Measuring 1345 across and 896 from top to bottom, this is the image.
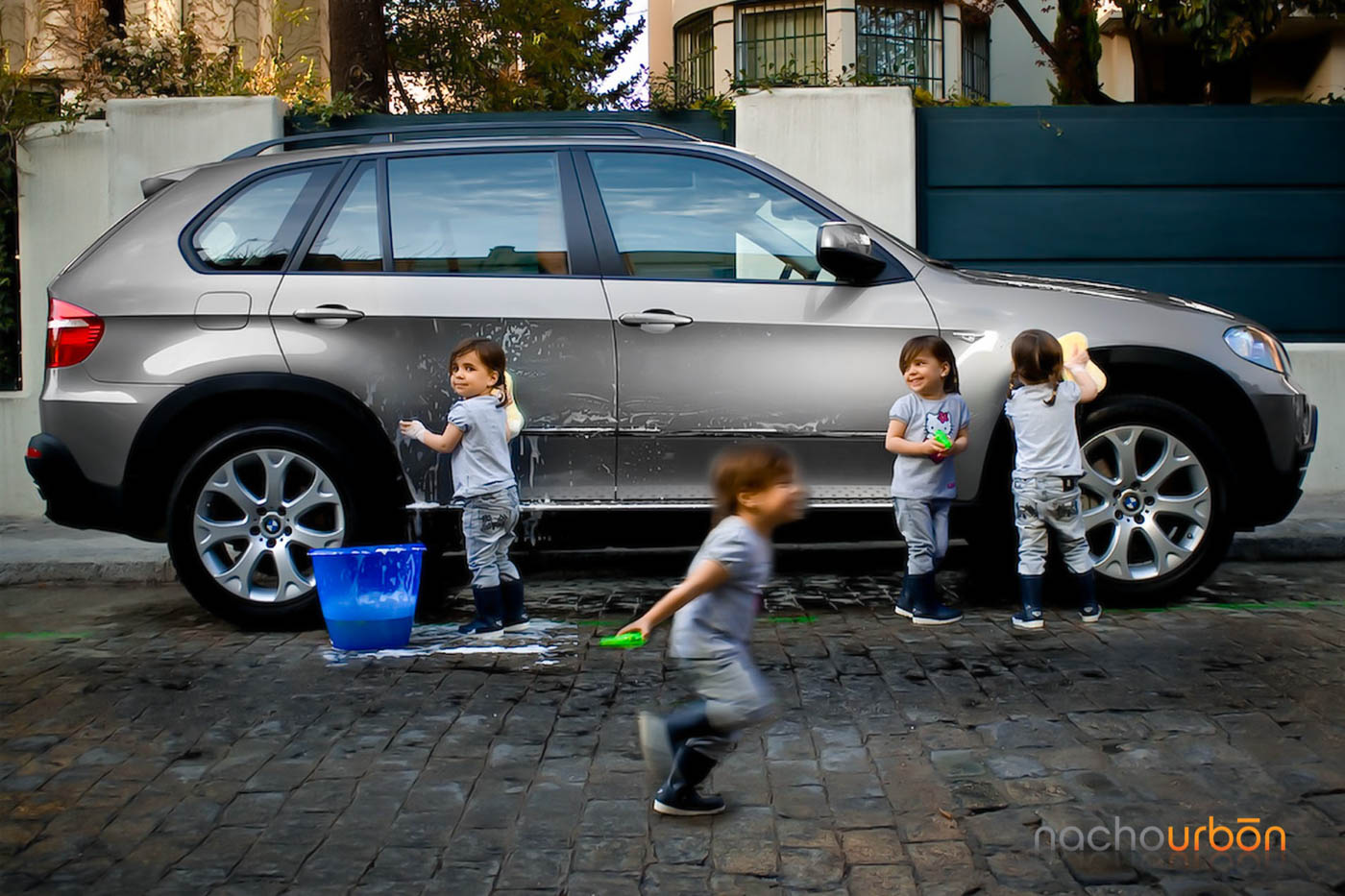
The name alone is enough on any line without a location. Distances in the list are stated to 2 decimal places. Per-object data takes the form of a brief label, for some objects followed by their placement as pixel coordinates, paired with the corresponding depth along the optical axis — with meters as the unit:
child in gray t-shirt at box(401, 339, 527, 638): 6.11
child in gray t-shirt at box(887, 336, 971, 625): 6.22
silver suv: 6.43
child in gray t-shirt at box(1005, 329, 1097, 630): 6.20
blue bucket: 5.92
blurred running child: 3.88
